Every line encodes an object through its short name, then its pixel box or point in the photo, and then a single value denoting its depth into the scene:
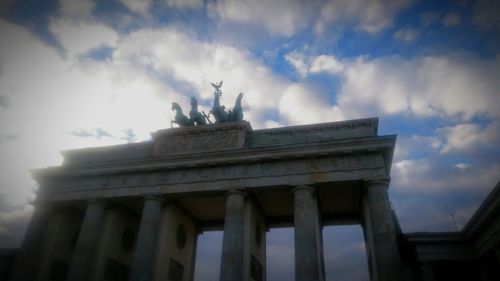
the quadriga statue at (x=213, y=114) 24.42
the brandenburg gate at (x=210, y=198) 19.30
